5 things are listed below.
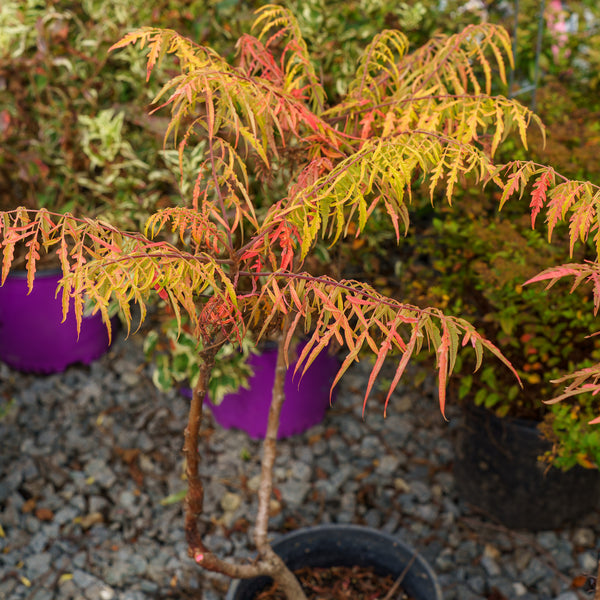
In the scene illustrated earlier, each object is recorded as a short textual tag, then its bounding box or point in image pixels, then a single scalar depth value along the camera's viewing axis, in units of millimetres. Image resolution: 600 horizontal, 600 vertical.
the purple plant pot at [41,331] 3008
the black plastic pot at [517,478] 2158
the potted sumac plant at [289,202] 1026
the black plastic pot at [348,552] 1880
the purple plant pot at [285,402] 2691
